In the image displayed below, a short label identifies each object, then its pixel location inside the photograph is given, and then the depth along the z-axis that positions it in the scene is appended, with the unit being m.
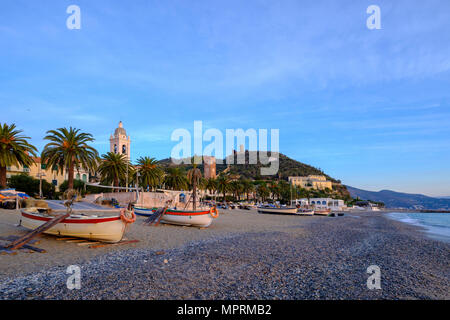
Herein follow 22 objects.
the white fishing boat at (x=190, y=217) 24.56
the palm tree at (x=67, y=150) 32.84
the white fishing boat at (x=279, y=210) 62.33
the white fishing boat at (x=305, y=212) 64.20
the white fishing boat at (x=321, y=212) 73.17
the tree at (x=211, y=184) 79.81
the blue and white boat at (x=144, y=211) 31.97
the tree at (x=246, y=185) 96.22
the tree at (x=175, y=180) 58.03
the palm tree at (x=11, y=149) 31.67
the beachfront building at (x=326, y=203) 102.44
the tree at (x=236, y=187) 88.91
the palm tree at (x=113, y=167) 43.59
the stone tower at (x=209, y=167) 138.00
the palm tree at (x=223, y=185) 83.71
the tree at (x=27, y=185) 52.94
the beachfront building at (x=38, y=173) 65.56
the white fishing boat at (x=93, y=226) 14.38
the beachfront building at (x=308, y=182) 189.60
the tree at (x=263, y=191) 109.89
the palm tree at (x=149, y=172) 47.66
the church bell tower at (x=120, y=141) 89.62
